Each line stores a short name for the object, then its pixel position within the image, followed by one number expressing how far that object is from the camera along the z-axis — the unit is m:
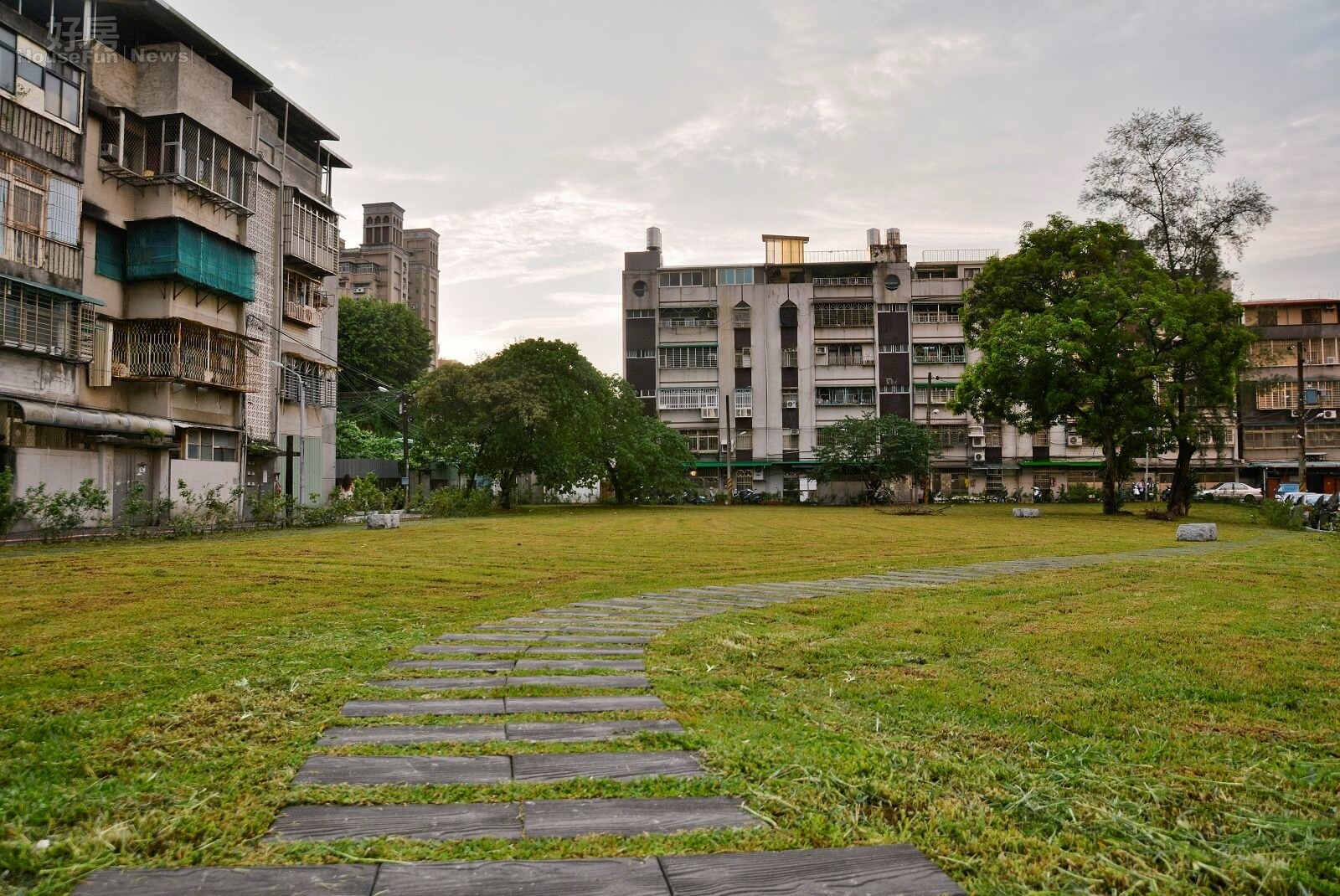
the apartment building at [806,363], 61.41
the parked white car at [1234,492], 49.34
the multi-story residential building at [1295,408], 57.59
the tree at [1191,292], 29.11
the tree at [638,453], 47.94
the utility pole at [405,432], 32.62
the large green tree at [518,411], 36.22
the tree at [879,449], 53.53
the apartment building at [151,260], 18.94
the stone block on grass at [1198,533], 19.00
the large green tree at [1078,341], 29.66
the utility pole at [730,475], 58.06
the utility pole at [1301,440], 33.56
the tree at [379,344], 57.44
